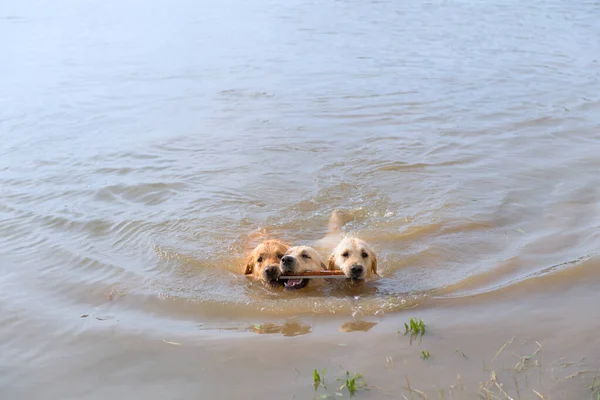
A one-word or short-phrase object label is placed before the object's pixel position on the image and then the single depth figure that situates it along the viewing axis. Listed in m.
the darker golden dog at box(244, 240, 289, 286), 6.61
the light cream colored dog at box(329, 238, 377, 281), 6.41
